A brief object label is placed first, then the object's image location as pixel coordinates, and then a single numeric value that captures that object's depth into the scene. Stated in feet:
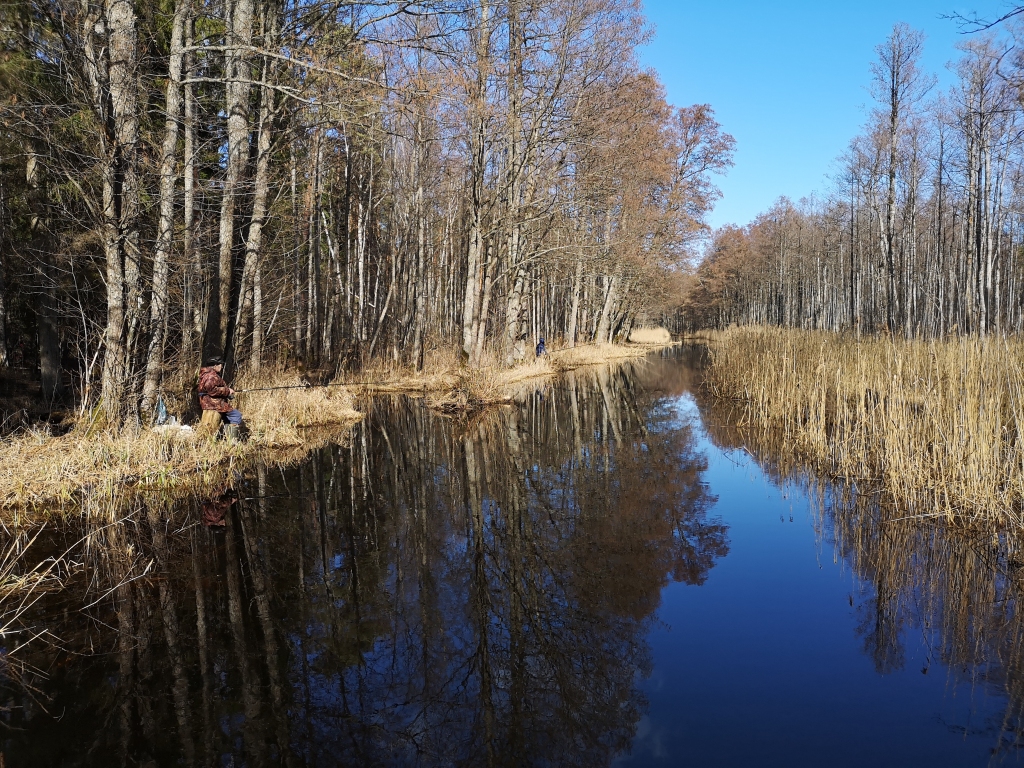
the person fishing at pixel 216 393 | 29.60
